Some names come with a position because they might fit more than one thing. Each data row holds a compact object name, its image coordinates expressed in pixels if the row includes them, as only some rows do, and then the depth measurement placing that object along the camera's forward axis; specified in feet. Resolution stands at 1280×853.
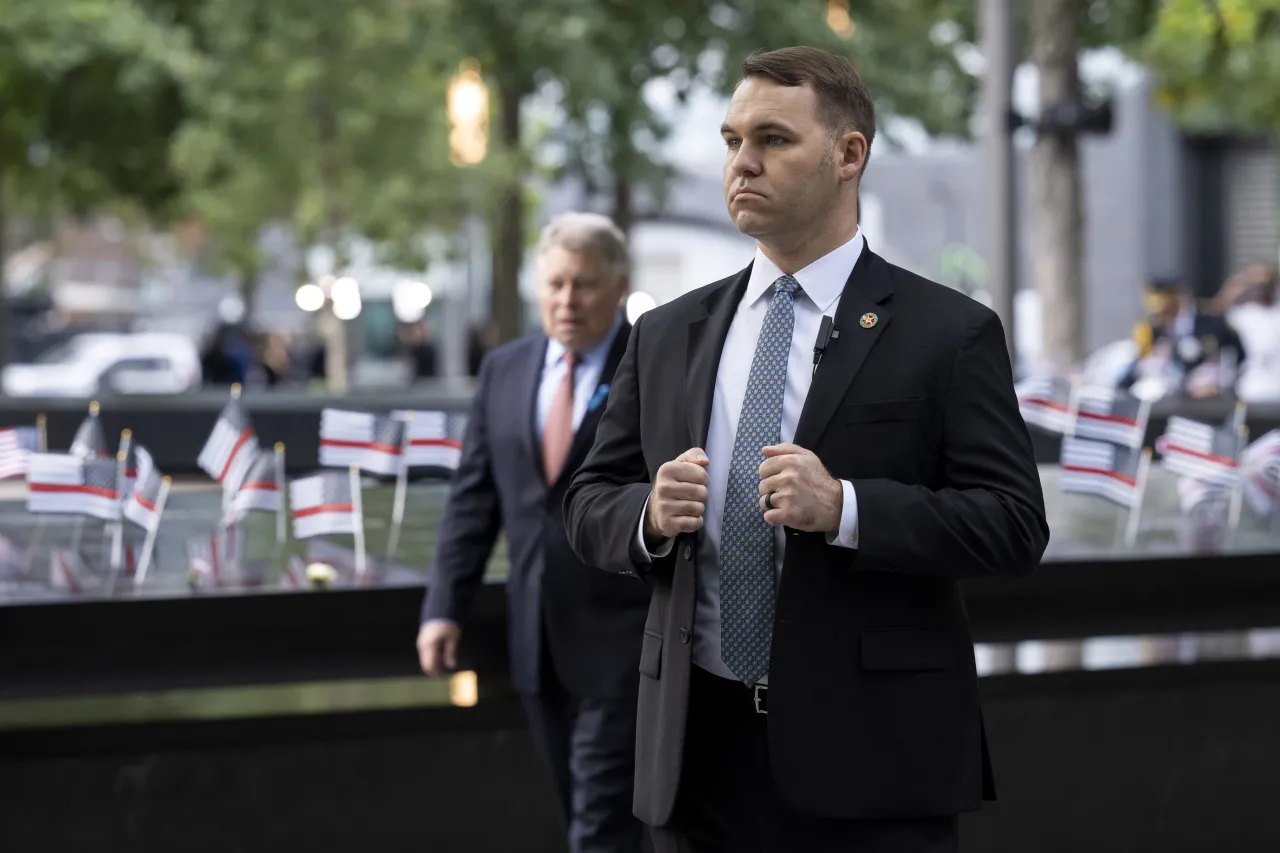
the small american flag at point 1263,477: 59.41
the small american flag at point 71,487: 48.70
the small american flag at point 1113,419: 61.52
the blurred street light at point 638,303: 206.89
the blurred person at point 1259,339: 105.91
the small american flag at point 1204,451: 59.16
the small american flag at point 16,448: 57.67
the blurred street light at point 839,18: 143.76
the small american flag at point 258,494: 49.83
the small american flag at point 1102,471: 58.34
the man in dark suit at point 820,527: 20.40
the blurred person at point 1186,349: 105.91
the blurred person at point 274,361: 184.44
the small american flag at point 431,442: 56.80
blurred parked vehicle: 212.64
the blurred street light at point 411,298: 368.07
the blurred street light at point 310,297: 225.56
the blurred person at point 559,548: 32.01
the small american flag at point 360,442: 54.03
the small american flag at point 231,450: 52.31
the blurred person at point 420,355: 193.98
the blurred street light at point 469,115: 148.66
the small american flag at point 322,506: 48.16
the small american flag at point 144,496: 48.26
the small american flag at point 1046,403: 70.38
